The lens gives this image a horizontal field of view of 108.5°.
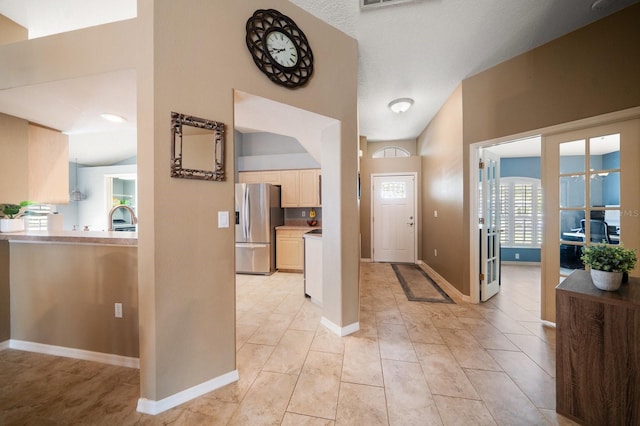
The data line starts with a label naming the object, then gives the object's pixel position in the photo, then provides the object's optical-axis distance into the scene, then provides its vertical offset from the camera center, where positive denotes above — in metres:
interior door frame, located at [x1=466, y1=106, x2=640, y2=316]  2.01 +0.36
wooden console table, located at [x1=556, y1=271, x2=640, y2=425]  1.17 -0.78
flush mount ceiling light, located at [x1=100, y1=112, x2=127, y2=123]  2.20 +0.94
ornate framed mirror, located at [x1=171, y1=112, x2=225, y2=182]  1.44 +0.43
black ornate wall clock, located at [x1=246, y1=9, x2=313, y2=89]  1.76 +1.34
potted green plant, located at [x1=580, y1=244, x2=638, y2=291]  1.29 -0.31
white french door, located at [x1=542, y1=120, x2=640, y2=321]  1.97 +0.15
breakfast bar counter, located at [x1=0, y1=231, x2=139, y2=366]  1.82 -0.67
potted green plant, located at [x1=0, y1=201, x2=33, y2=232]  2.07 -0.03
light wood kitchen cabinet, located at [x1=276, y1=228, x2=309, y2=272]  4.61 -0.75
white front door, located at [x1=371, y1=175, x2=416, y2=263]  5.29 -0.15
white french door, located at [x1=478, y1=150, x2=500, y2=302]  3.03 -0.19
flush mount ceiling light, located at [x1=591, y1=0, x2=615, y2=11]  1.83 +1.66
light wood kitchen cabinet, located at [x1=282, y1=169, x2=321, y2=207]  4.94 +0.54
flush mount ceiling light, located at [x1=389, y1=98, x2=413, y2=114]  3.58 +1.68
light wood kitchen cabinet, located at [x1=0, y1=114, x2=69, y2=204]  2.20 +0.54
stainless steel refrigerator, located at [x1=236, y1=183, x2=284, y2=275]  4.45 -0.30
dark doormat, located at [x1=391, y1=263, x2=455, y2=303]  3.20 -1.20
